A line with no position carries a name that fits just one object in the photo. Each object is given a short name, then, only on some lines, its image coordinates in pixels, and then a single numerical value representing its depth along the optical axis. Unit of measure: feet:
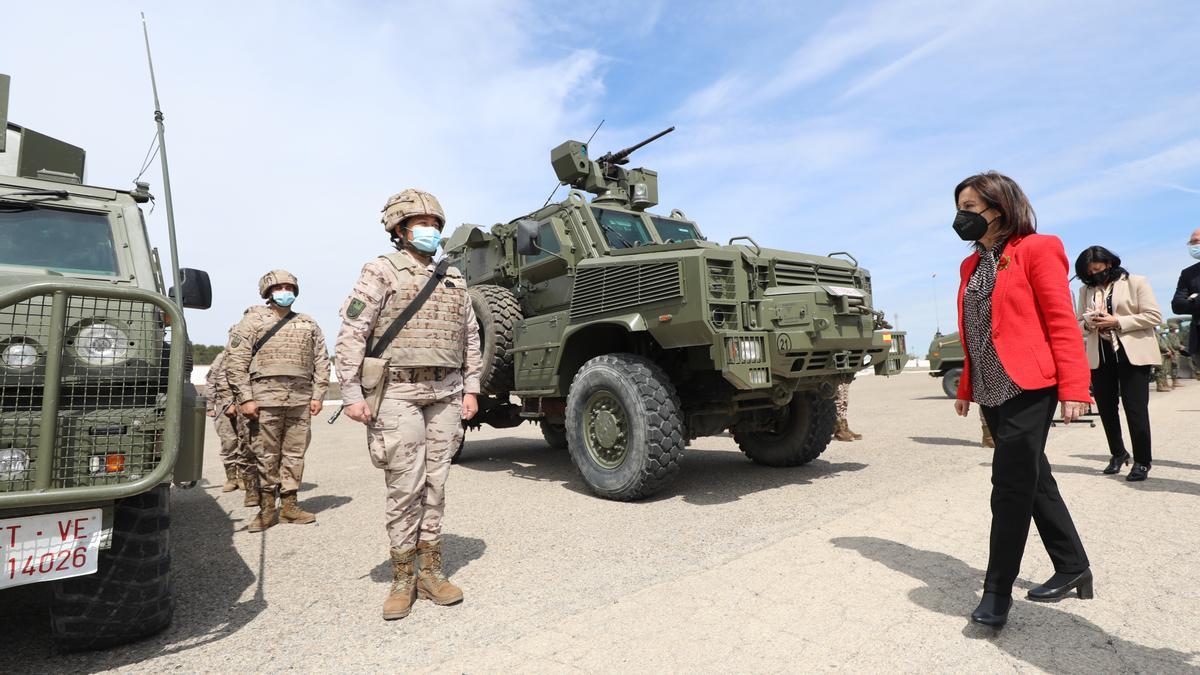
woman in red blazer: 7.83
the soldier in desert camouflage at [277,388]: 15.92
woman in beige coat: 15.62
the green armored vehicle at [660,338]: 15.29
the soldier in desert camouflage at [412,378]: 10.11
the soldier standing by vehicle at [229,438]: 18.80
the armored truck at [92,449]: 7.29
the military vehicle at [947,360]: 48.91
